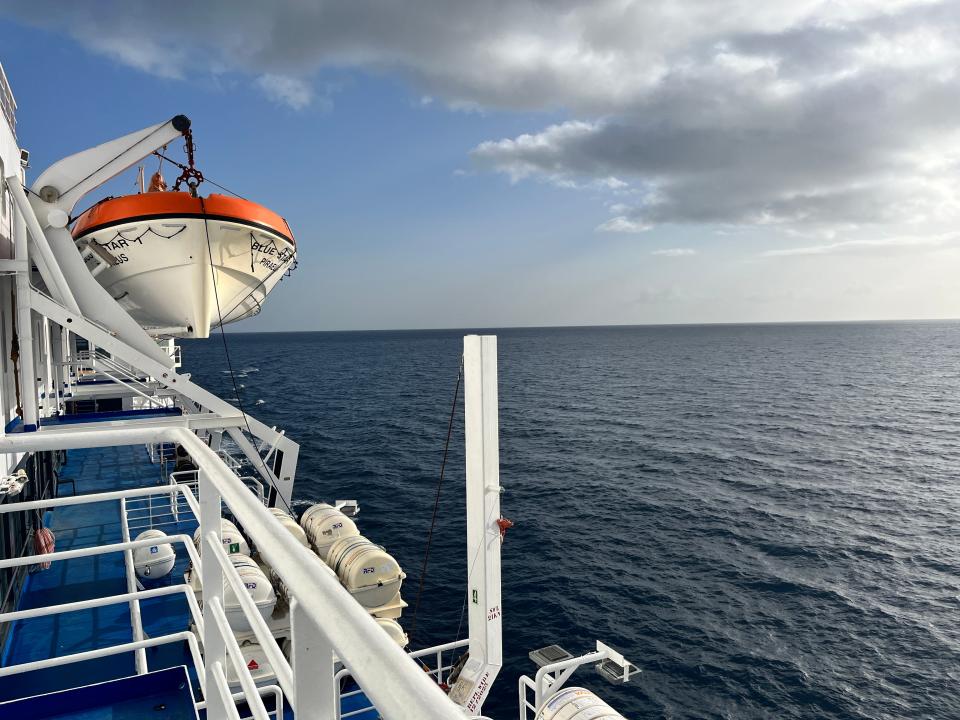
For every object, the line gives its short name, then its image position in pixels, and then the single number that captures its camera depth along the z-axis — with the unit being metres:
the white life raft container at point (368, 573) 10.27
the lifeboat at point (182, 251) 12.29
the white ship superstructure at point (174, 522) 1.20
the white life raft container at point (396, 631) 8.70
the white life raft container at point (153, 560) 9.53
